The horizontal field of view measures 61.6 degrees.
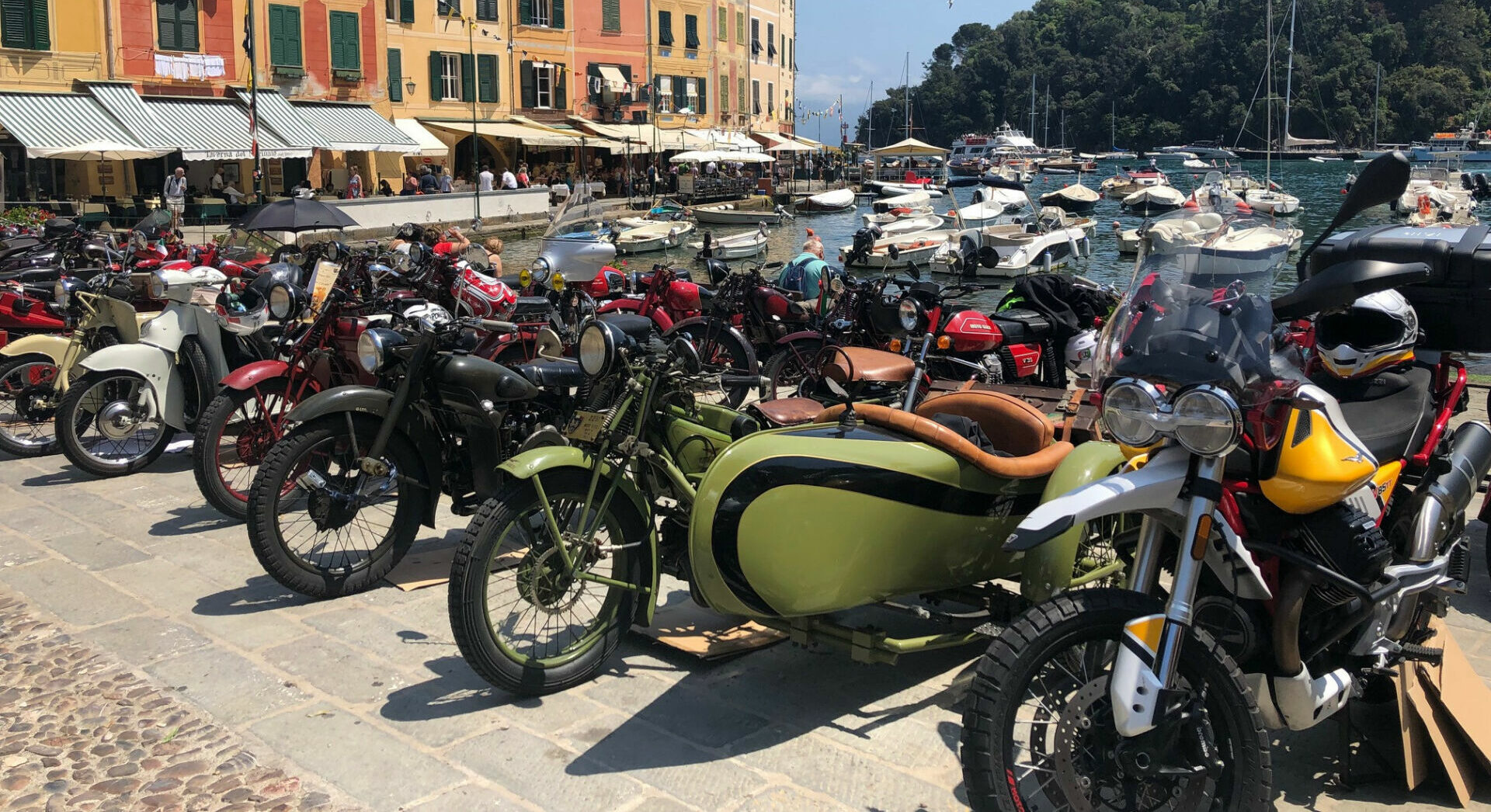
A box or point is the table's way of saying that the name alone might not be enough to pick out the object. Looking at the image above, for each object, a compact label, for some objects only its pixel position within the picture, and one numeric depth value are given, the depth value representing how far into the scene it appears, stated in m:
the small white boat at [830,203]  45.00
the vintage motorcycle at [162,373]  6.84
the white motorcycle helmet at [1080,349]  6.83
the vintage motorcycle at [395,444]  4.89
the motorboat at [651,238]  31.03
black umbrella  9.77
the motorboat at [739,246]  27.57
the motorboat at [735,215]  38.47
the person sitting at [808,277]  9.81
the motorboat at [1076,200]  49.06
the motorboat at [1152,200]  46.20
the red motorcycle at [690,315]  8.59
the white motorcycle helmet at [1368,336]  4.12
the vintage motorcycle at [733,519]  3.66
